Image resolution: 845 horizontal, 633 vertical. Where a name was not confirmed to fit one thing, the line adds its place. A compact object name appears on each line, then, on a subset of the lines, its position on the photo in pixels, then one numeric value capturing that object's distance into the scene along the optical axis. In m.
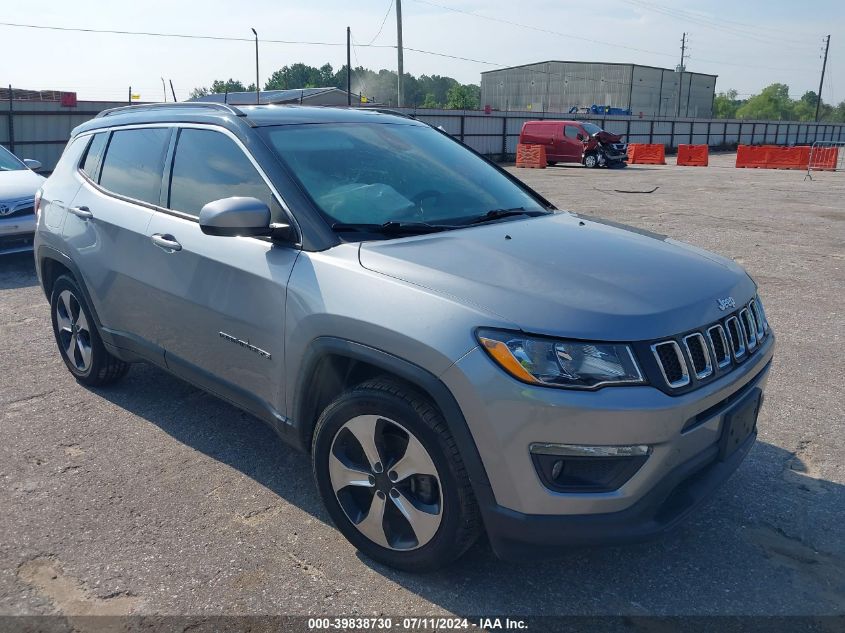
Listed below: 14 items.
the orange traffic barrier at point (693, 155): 31.39
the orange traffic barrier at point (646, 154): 33.22
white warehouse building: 78.12
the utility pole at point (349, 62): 35.80
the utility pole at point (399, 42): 32.72
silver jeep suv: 2.40
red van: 28.48
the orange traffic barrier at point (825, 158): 27.70
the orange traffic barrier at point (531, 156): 28.38
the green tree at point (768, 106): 130.62
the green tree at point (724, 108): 132.38
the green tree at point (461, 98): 105.89
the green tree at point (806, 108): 138.25
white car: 8.35
